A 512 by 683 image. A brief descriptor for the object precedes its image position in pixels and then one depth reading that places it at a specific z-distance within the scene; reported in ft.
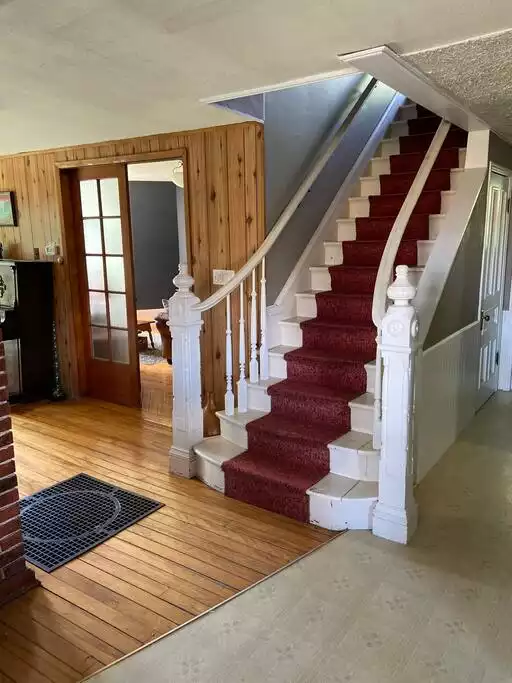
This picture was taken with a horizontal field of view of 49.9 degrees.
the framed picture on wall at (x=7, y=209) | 17.01
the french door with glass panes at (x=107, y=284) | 15.03
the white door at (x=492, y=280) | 13.58
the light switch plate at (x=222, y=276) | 12.30
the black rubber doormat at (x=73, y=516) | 8.77
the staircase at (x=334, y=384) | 9.59
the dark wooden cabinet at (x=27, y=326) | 15.65
